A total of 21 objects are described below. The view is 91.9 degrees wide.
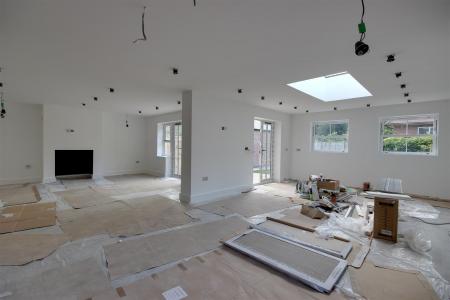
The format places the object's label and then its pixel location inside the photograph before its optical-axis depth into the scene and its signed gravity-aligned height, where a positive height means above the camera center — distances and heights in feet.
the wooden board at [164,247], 7.68 -4.13
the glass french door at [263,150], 22.89 -0.18
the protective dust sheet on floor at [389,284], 6.28 -4.16
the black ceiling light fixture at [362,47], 5.91 +2.82
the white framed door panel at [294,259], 6.80 -4.00
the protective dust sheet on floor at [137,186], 18.74 -3.84
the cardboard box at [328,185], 15.55 -2.54
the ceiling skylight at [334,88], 15.81 +4.66
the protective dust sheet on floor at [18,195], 15.05 -3.90
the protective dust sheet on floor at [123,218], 10.58 -4.05
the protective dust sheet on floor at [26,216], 10.86 -4.03
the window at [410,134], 17.70 +1.41
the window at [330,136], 22.18 +1.44
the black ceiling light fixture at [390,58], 9.01 +3.89
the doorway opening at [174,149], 26.25 -0.27
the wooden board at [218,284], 6.15 -4.16
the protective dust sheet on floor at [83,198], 14.93 -3.94
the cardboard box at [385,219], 9.62 -3.09
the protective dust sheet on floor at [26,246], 7.92 -4.15
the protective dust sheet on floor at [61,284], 6.13 -4.23
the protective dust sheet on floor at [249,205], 13.73 -3.94
